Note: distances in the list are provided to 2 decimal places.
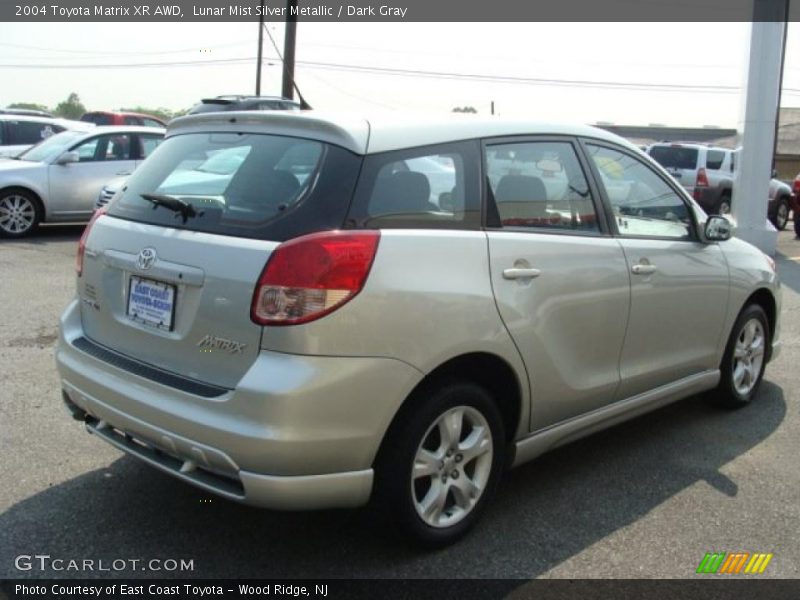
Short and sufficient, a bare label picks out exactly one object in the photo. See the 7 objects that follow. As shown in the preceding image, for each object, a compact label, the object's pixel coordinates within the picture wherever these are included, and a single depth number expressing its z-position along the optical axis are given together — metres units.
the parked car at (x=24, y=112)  20.19
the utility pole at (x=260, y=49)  36.19
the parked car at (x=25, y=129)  14.73
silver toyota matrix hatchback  2.69
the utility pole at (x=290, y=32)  19.48
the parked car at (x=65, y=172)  11.08
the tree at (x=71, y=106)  91.88
